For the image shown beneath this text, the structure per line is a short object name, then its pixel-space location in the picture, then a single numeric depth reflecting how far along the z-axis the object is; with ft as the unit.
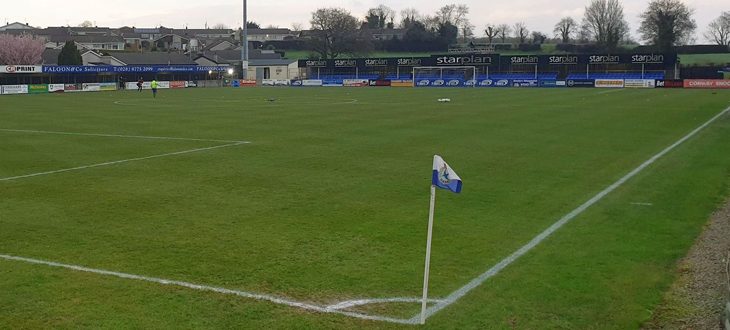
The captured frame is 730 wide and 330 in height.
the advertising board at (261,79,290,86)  357.20
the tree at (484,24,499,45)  610.07
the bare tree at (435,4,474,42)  643.45
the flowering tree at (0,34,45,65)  390.01
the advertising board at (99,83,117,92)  279.28
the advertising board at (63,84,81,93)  266.90
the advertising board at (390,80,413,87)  327.47
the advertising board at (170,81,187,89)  315.58
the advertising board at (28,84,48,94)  252.21
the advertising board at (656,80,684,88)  275.39
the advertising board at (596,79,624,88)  286.66
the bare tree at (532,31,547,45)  570.37
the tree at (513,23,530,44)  616.22
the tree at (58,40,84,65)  348.79
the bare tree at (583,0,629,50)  463.01
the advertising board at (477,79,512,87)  316.11
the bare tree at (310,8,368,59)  506.07
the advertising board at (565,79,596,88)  292.61
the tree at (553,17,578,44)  557.33
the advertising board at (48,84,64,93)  260.42
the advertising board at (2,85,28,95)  241.55
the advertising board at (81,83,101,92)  273.03
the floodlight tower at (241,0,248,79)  316.27
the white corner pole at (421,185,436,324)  26.91
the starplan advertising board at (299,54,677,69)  310.45
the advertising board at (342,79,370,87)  340.39
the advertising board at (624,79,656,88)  281.41
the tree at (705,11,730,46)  497.46
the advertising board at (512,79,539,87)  311.99
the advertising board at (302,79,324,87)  347.36
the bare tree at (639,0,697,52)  410.52
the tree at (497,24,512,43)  633.20
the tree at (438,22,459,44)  552.41
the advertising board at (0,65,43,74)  248.32
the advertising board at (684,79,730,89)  264.31
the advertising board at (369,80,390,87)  335.53
